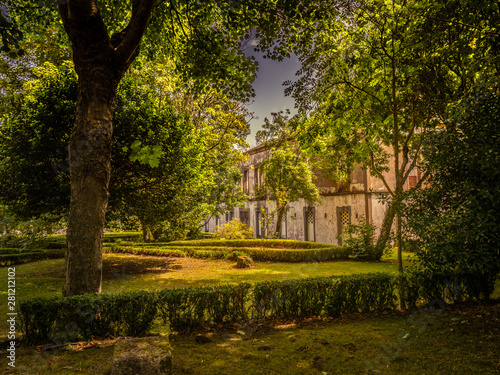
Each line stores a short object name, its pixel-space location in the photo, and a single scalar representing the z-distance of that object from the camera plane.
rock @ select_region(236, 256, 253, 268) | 13.69
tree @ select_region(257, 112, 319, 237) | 21.62
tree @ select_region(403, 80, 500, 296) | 4.64
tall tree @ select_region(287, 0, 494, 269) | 6.70
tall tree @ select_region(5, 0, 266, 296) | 5.00
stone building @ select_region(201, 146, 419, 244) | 21.33
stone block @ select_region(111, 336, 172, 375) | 3.37
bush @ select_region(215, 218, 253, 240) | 22.78
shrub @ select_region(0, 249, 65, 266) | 15.07
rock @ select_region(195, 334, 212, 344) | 4.95
